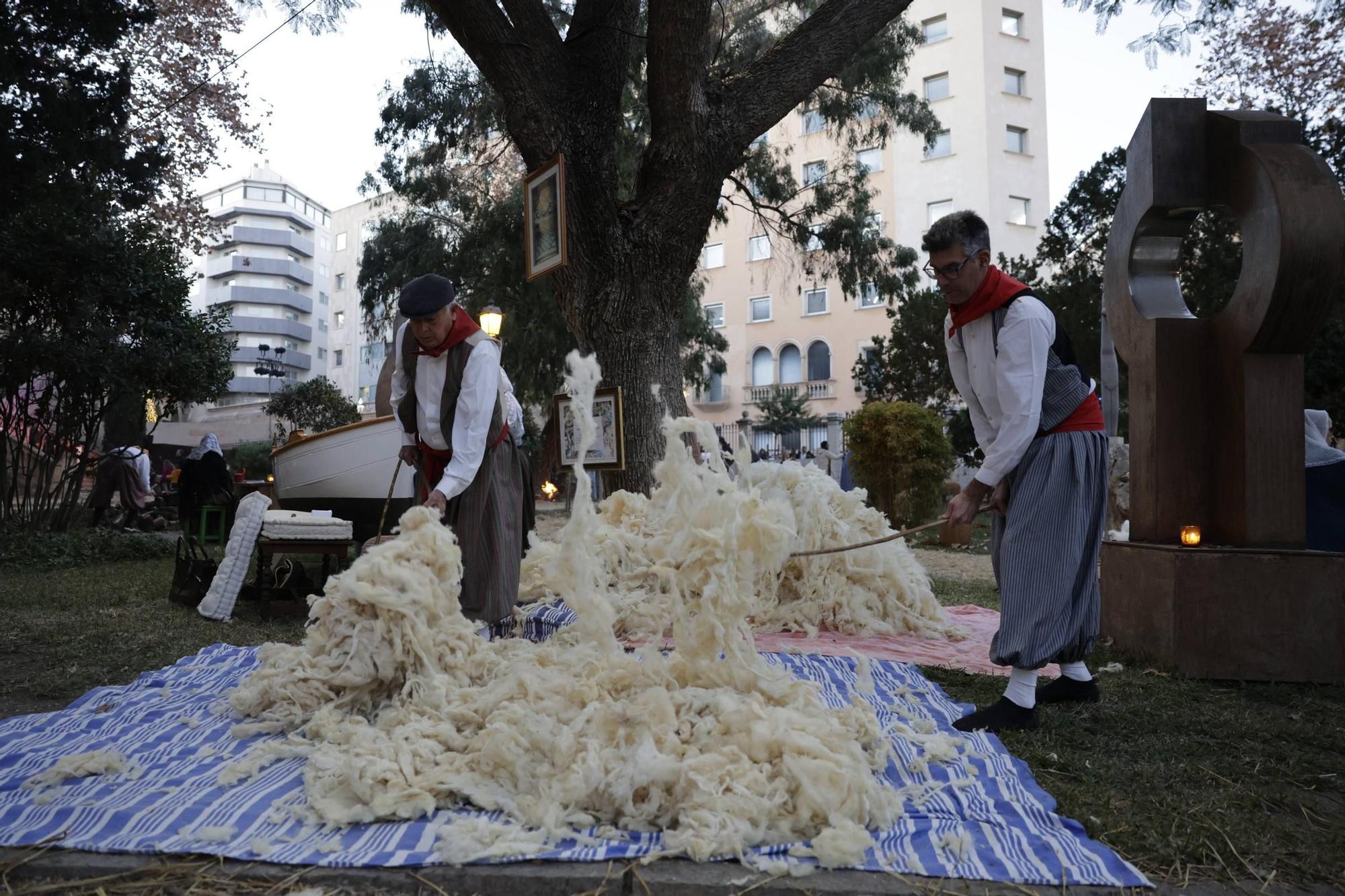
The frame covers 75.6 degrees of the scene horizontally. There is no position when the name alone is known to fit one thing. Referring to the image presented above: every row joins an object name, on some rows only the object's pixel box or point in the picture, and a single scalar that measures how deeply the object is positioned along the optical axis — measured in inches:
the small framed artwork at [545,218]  278.7
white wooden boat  357.1
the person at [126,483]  530.0
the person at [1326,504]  214.2
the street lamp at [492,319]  438.0
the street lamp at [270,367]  1226.0
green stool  416.5
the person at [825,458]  884.6
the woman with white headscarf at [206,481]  430.6
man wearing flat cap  163.3
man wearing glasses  132.3
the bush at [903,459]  501.4
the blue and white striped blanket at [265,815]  84.1
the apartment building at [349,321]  2429.9
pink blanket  187.9
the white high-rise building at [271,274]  3036.4
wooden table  240.8
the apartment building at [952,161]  1354.6
